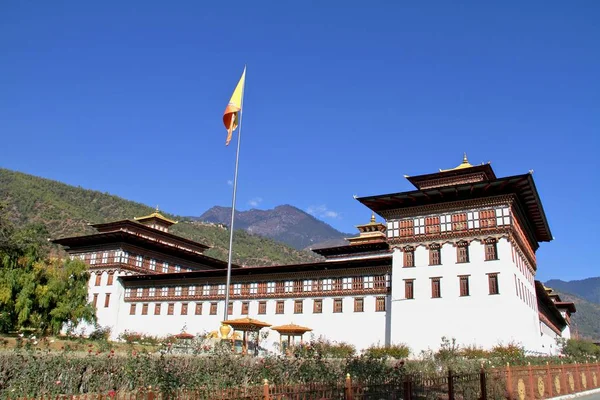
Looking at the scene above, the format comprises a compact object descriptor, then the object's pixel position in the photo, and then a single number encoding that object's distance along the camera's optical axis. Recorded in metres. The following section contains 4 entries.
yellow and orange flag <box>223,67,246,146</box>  29.61
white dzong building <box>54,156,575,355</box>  32.66
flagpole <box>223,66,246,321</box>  26.25
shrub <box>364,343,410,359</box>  32.19
